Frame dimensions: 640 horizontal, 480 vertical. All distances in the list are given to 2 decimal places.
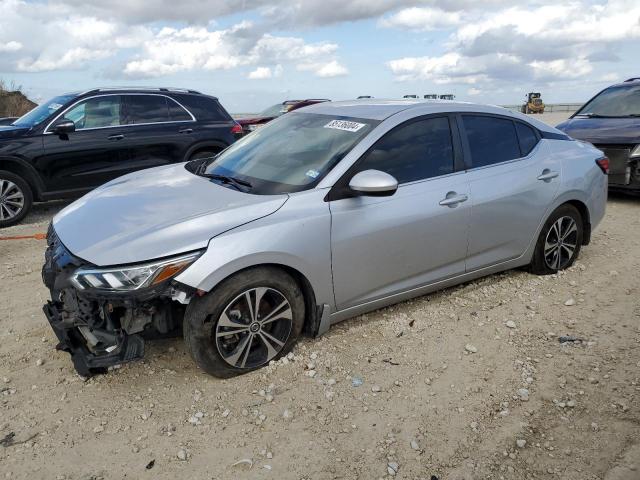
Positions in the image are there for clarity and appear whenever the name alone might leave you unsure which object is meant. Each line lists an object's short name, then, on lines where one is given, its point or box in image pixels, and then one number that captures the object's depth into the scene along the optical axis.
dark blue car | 7.56
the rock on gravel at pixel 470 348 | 3.75
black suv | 7.14
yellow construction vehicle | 48.38
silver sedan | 3.08
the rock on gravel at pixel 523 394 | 3.20
